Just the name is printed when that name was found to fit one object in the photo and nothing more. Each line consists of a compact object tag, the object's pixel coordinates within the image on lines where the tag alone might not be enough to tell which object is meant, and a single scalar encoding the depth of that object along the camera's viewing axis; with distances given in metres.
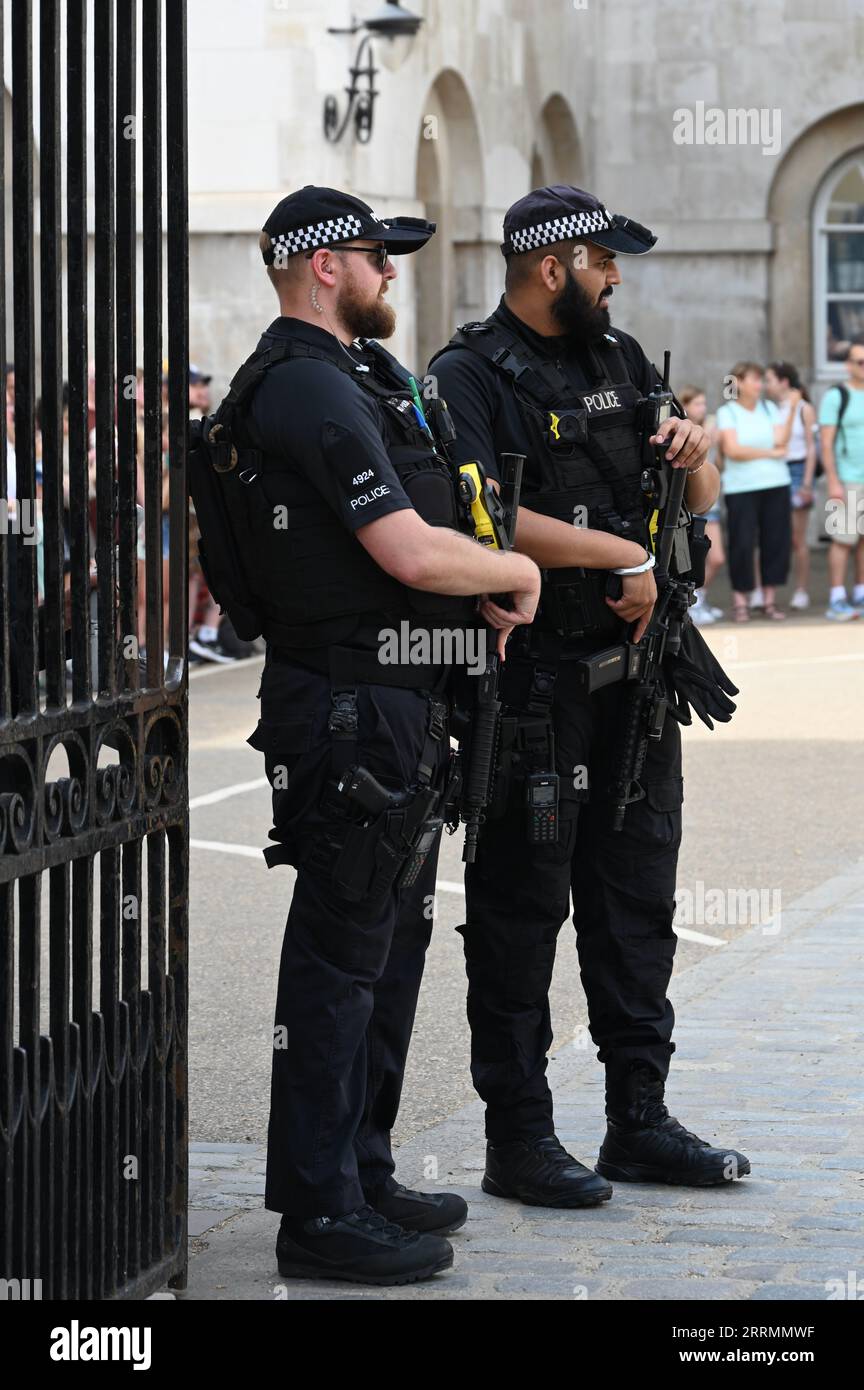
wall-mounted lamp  34.22
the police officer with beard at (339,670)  8.25
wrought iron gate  7.34
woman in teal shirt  34.66
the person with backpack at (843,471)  34.44
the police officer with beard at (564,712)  9.65
